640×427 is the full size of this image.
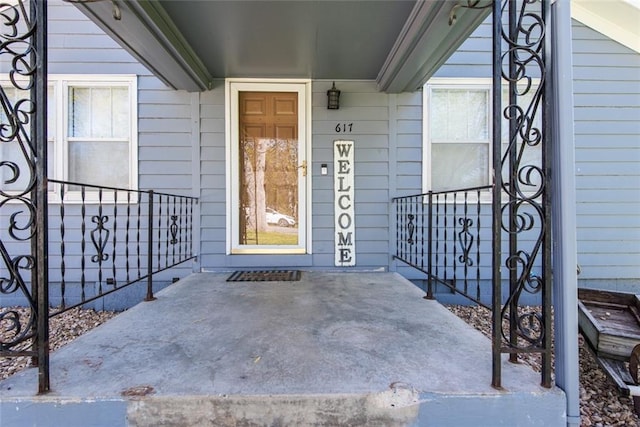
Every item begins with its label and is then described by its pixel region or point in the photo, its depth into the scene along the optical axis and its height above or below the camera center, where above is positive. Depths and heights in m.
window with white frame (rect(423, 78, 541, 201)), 3.71 +0.86
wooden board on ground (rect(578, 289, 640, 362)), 2.19 -0.81
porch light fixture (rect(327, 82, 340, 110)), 3.52 +1.22
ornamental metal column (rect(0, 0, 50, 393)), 1.35 +0.11
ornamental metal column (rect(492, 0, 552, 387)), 1.40 +0.12
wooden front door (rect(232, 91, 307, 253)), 3.68 +0.47
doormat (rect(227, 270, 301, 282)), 3.21 -0.63
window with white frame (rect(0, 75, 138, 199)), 3.51 +0.87
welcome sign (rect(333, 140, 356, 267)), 3.62 +0.12
